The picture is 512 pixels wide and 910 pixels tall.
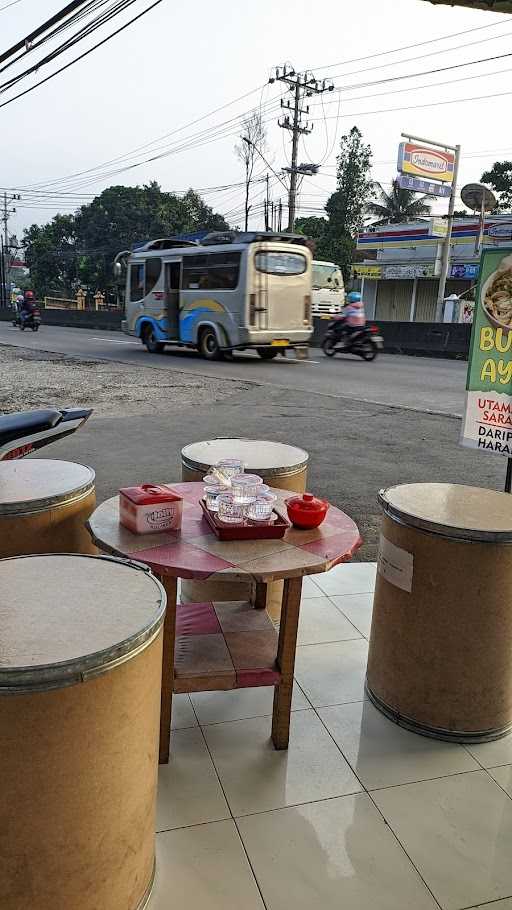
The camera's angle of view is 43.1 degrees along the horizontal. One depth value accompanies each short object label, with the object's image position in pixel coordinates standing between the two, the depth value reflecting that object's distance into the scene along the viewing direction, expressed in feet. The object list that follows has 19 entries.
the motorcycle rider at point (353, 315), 54.29
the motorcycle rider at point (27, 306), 80.73
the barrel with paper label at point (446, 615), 7.71
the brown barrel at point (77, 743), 4.44
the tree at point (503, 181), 101.96
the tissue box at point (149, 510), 7.47
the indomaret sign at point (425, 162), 68.23
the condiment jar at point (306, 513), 7.85
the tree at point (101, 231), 134.92
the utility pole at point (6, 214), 167.53
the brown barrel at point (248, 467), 10.43
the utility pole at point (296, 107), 88.43
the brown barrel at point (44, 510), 8.11
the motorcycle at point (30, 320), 82.43
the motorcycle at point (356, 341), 54.85
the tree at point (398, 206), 125.39
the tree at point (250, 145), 105.59
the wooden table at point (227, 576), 6.87
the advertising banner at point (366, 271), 99.40
